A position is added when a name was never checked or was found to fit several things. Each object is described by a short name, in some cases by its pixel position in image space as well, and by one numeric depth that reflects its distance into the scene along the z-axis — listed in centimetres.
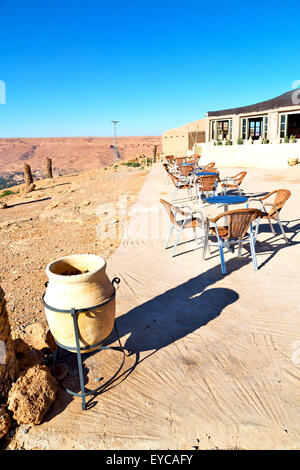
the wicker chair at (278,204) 493
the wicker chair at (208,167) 1155
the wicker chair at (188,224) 461
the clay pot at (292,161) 1459
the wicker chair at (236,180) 855
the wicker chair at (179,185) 906
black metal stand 211
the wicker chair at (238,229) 402
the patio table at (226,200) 491
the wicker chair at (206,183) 779
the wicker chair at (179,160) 1499
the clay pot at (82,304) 213
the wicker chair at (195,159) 1323
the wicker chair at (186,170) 1080
